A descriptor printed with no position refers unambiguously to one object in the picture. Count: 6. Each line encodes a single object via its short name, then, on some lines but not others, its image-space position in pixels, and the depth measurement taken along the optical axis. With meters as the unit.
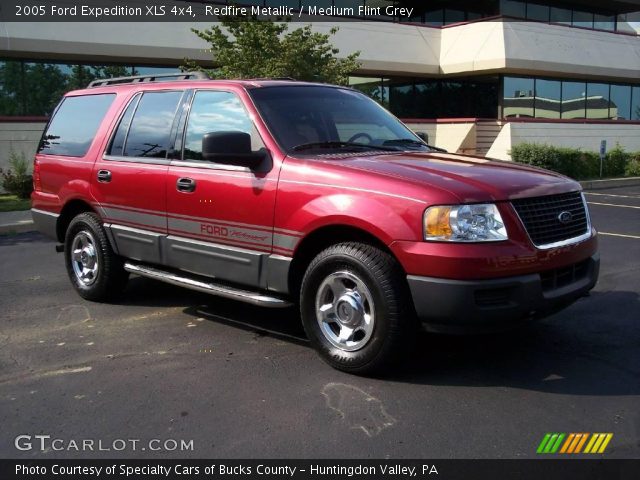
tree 13.15
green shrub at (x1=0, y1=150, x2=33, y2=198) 14.48
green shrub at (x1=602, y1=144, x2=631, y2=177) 21.47
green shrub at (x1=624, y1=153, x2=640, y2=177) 21.58
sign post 19.88
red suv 3.81
